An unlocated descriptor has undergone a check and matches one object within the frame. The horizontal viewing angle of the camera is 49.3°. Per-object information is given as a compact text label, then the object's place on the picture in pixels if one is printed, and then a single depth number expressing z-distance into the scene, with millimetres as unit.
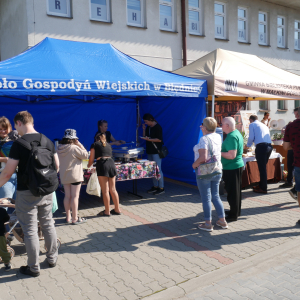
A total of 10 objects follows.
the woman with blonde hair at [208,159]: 4441
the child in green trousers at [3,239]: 3562
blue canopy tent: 5121
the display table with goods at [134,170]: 5773
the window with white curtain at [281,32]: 16281
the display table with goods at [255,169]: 7184
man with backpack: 3299
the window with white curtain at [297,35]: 17156
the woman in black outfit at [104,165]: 5285
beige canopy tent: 6579
